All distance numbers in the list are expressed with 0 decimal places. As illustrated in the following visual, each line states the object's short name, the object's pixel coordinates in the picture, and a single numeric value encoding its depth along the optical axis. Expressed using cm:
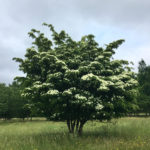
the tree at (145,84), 5450
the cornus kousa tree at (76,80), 1212
